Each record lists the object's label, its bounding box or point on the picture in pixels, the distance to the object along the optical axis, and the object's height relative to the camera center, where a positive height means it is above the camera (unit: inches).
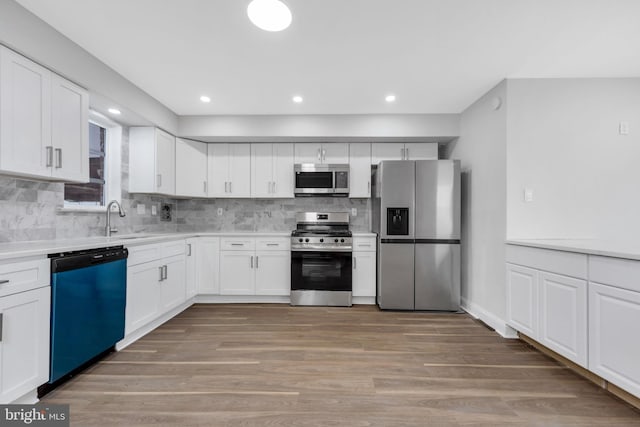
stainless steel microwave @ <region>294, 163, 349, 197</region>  154.3 +18.7
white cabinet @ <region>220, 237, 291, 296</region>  148.9 -27.8
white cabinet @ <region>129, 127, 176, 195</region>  133.6 +24.8
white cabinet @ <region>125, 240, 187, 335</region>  100.0 -27.5
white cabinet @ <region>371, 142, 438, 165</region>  156.2 +35.0
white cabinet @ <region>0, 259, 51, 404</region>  60.3 -26.0
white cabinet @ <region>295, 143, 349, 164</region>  156.9 +33.5
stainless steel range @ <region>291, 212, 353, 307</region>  144.6 -28.5
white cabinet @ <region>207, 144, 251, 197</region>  159.2 +24.1
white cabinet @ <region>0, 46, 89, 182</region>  69.7 +24.7
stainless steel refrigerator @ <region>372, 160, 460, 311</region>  135.4 -10.0
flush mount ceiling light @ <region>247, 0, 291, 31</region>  71.1 +51.3
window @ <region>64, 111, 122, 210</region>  115.7 +20.8
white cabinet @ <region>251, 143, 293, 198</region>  158.2 +23.5
